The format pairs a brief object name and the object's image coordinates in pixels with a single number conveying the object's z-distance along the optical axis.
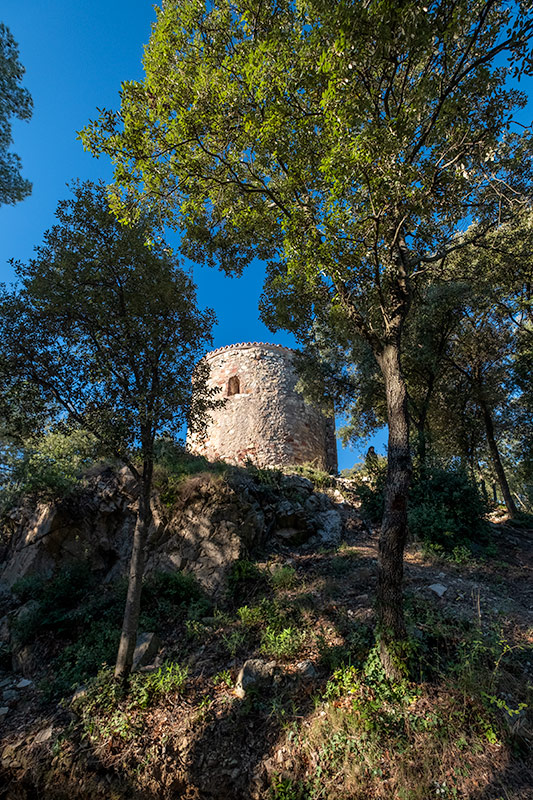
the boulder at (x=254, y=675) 4.16
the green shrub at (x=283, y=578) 6.18
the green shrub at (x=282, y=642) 4.51
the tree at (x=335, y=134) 4.11
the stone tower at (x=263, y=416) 14.33
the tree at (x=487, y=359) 11.86
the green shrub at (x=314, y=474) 11.38
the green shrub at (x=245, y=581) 6.20
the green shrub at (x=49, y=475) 7.83
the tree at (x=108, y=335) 5.36
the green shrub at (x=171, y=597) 5.94
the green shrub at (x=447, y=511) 7.52
